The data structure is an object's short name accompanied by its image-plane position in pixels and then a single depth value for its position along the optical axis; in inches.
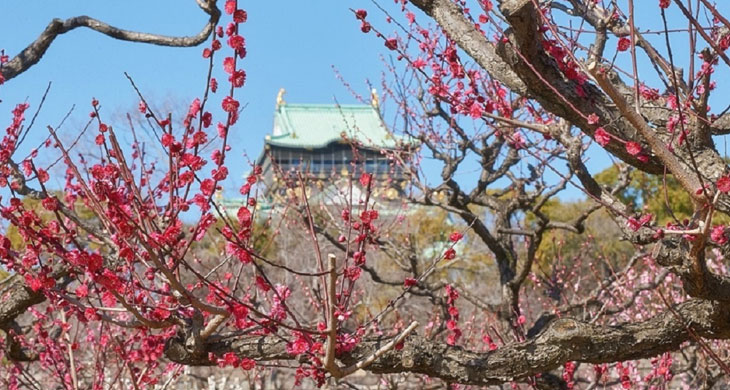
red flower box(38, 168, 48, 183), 281.5
